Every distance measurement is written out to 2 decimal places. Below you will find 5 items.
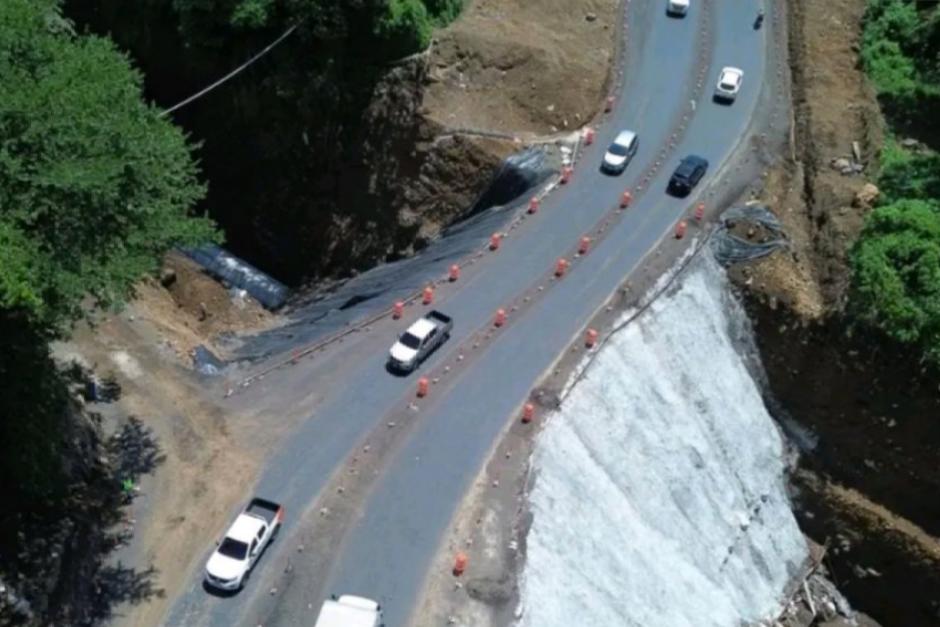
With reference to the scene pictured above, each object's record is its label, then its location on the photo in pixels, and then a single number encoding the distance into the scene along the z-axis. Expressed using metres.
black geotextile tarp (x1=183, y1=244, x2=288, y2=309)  49.47
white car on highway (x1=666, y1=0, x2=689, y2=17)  57.91
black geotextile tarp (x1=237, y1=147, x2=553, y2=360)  42.78
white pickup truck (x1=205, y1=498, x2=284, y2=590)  31.39
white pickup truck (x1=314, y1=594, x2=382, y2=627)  29.56
